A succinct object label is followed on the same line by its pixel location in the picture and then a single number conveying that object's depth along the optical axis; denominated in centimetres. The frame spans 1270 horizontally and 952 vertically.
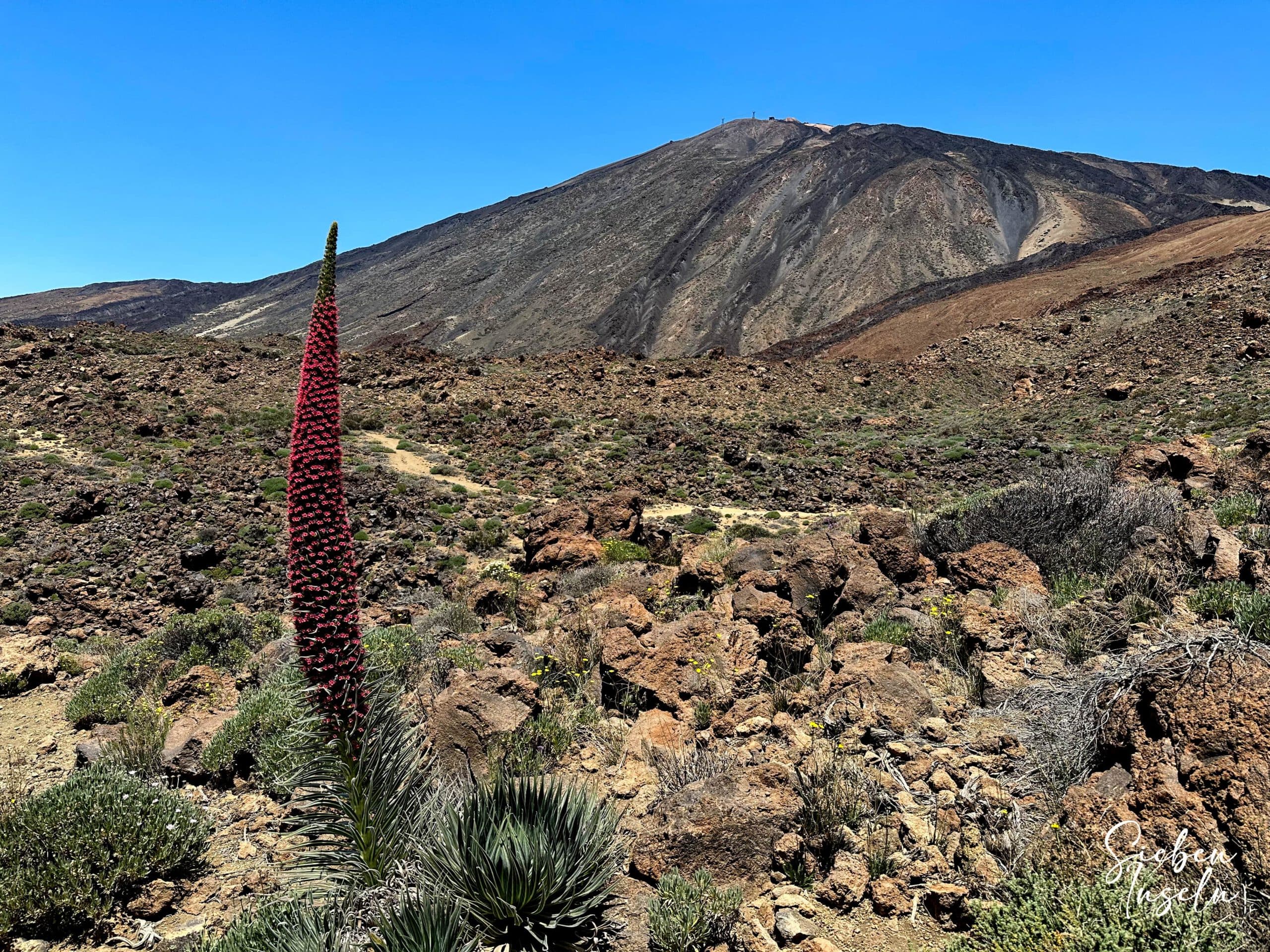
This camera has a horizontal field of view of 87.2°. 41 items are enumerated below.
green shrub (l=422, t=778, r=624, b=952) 249
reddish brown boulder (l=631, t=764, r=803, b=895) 297
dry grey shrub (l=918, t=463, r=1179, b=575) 586
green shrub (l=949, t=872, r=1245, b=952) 205
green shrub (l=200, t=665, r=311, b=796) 427
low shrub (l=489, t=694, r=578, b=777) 388
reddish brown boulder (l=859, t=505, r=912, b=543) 702
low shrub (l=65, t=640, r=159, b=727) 564
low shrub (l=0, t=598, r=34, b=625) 852
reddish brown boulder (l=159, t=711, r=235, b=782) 456
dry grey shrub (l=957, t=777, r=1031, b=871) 275
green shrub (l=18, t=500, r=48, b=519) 1160
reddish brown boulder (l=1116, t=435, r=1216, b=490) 852
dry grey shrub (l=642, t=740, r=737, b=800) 350
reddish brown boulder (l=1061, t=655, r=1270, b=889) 238
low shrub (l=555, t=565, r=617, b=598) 802
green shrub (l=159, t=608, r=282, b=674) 689
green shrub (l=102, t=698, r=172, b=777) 456
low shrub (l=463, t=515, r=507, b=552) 1191
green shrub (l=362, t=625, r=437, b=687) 534
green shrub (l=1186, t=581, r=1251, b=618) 424
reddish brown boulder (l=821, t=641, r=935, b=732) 387
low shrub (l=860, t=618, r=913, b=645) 498
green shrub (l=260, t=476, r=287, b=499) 1374
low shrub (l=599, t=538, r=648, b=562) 919
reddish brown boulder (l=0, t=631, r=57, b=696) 649
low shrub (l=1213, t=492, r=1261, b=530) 613
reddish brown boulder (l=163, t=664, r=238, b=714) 570
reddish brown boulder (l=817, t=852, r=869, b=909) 276
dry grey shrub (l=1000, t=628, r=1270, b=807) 290
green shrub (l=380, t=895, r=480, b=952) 219
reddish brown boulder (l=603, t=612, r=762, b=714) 461
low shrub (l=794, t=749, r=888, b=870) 303
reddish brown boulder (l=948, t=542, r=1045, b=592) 549
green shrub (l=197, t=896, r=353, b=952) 225
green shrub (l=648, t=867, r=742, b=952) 259
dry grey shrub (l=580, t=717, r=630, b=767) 414
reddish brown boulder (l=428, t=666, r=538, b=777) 405
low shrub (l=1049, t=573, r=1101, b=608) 509
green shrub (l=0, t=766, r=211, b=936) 322
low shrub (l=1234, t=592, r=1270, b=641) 364
